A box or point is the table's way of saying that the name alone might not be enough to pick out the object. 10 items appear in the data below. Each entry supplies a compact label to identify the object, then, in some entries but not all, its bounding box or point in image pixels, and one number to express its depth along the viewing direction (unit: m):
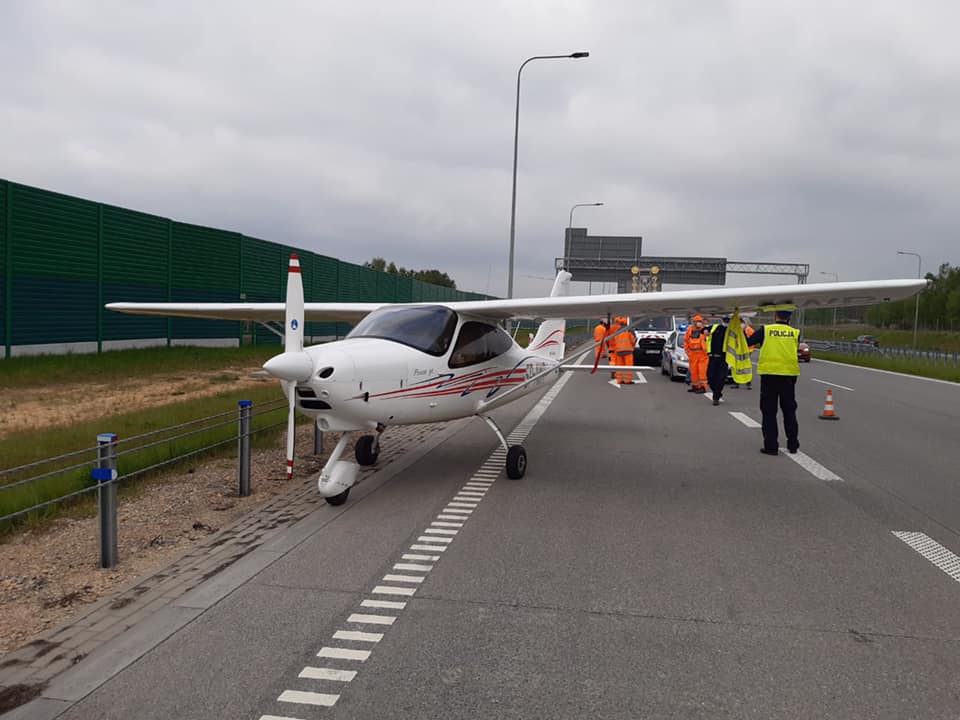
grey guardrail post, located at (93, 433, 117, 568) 4.95
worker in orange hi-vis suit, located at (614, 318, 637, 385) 18.45
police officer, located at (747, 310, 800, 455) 9.91
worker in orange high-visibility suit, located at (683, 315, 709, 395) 19.08
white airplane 6.52
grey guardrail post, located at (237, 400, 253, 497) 7.09
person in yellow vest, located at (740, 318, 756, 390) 10.85
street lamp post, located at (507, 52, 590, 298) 25.47
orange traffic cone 13.67
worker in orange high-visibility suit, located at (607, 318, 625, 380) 18.44
